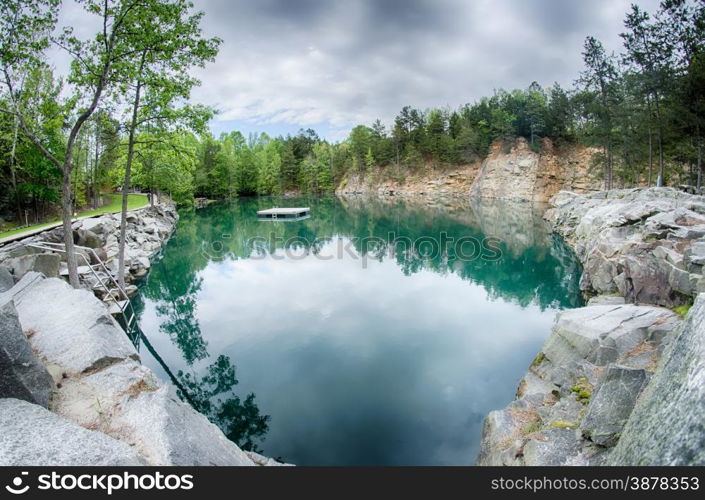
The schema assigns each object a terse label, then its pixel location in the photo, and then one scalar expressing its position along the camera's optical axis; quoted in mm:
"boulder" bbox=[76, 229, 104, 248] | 19109
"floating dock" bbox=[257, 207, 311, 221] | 48094
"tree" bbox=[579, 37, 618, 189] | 37562
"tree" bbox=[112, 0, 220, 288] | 11992
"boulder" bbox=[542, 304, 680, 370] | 7980
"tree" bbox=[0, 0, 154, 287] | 10156
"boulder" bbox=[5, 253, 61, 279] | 12052
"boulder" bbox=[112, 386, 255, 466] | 4043
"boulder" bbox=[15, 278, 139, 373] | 5992
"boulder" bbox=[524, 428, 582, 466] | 5078
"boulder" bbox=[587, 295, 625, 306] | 11868
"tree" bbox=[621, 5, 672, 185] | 27516
